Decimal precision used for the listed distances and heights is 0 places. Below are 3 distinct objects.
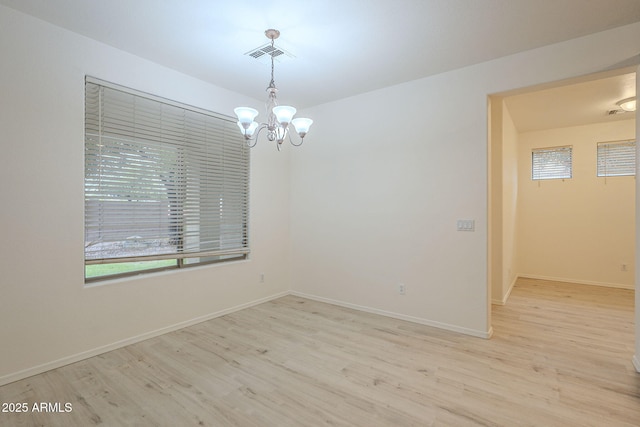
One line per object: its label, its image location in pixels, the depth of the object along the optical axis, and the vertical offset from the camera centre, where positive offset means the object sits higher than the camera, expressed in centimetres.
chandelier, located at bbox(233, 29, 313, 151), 241 +80
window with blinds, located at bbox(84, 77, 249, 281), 282 +33
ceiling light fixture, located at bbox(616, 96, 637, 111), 399 +151
